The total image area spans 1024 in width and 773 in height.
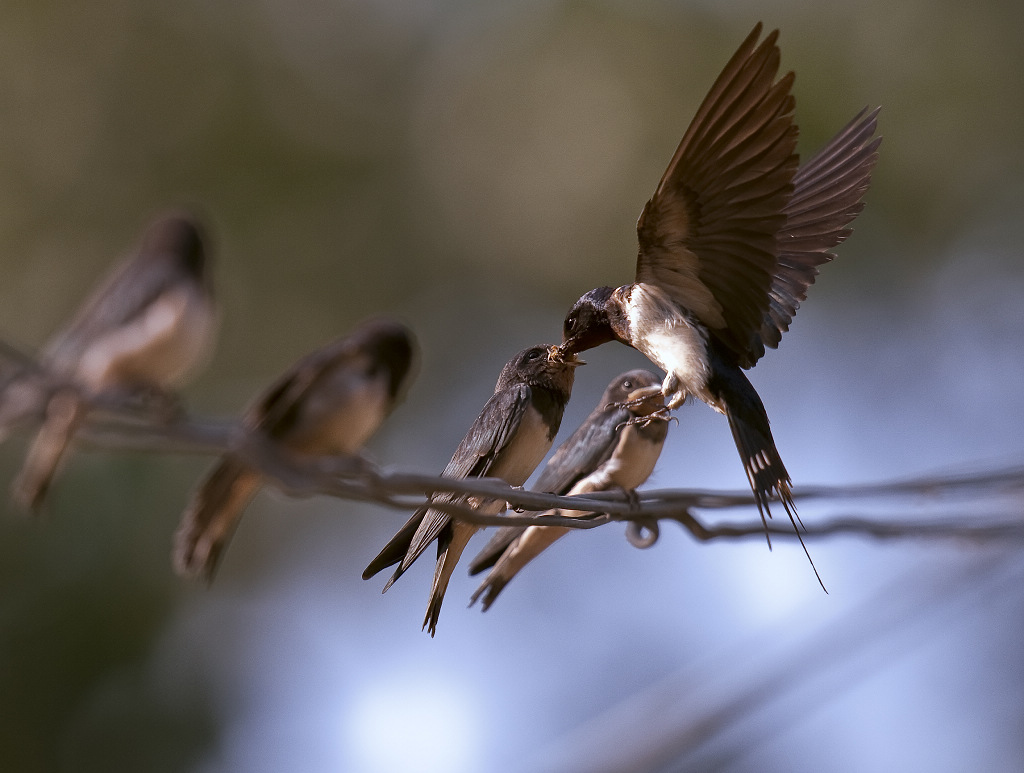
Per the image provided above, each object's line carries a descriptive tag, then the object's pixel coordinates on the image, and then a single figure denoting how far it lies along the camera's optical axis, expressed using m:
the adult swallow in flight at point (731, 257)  6.55
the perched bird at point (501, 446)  7.03
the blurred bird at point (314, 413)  4.65
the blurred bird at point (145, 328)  4.79
